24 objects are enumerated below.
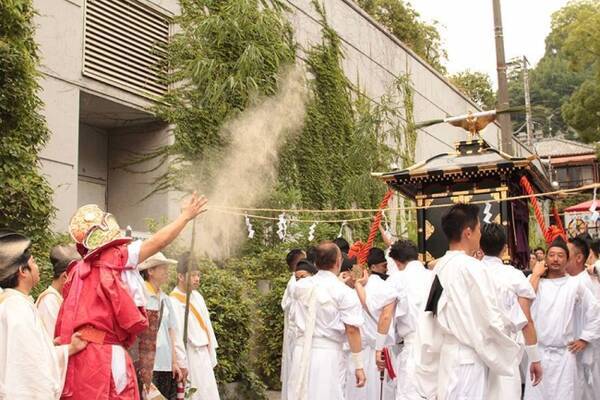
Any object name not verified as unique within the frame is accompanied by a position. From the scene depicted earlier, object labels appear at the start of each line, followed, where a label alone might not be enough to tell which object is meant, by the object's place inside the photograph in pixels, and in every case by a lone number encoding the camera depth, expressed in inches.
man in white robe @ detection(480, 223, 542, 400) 259.9
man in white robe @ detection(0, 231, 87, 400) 156.4
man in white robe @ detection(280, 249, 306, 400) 363.9
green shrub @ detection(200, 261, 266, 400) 367.6
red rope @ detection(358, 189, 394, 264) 425.7
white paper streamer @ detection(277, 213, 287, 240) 439.1
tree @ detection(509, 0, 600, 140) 915.4
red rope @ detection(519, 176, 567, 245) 404.2
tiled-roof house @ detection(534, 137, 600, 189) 1840.6
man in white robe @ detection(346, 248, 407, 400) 337.4
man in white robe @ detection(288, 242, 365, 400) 289.3
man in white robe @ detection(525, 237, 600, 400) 314.3
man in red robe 179.8
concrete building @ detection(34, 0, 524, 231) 417.7
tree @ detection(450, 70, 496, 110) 1573.6
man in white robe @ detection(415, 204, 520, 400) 197.6
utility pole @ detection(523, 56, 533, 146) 1267.2
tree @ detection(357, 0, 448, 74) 1085.8
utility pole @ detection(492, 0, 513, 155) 584.7
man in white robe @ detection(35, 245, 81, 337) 206.8
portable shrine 442.0
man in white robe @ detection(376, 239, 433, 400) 321.1
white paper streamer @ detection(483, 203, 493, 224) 442.6
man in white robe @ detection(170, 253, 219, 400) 298.0
